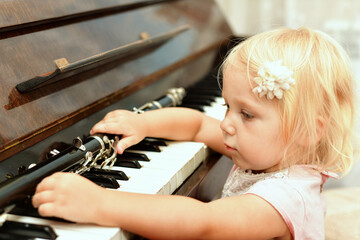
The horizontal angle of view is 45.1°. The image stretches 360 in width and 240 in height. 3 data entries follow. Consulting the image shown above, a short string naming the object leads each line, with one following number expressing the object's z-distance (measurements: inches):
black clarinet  28.6
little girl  32.4
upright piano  34.3
